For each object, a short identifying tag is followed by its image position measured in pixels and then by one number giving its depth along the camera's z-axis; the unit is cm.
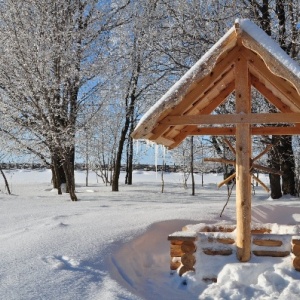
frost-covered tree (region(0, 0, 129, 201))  1266
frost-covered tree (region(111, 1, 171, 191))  1488
